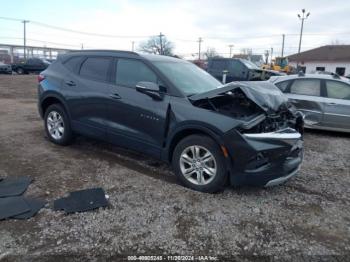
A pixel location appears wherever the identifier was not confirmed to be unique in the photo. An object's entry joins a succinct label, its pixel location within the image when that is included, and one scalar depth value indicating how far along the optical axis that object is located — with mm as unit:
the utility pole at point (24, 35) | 67625
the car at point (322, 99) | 7703
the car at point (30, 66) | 32312
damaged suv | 4008
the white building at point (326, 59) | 43375
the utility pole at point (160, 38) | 74938
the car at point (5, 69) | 31431
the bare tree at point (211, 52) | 87500
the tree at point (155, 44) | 77375
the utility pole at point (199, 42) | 87438
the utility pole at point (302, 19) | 40059
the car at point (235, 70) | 16250
